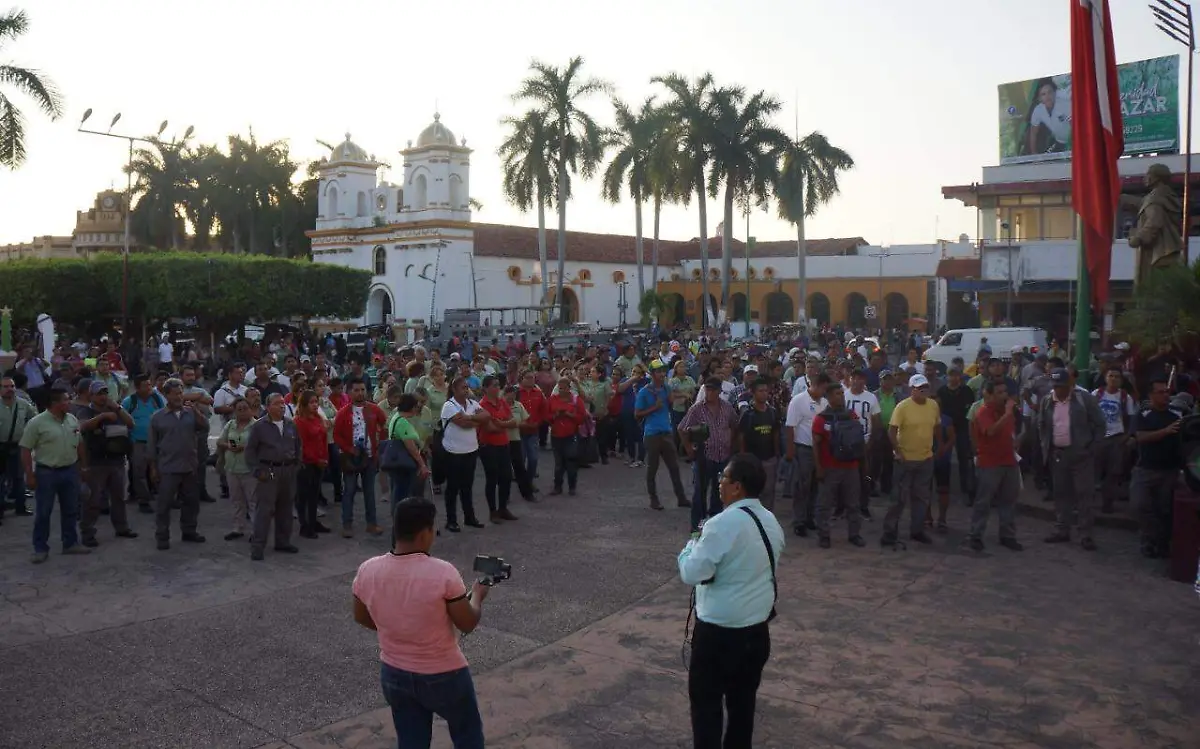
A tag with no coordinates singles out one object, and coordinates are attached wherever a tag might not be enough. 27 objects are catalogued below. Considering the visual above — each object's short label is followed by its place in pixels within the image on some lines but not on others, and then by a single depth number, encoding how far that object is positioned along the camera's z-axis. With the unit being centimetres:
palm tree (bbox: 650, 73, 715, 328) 4184
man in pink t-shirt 408
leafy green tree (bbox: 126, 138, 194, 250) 5959
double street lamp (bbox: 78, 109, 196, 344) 2939
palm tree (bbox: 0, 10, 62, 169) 2403
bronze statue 1327
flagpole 1227
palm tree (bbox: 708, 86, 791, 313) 4203
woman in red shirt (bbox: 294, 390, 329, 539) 1019
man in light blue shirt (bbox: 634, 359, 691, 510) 1174
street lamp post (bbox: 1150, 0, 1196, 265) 2106
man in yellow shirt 971
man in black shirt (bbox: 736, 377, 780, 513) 988
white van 2697
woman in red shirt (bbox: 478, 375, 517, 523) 1110
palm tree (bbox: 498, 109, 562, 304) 4447
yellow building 5953
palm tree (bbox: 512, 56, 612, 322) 4459
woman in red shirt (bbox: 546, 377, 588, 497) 1273
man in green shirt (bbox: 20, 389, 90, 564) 920
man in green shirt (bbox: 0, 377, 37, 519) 1047
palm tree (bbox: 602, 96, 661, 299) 4559
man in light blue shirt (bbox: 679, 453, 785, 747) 451
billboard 3872
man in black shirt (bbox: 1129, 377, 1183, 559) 915
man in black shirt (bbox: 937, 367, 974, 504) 1147
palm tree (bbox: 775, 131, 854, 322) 4397
